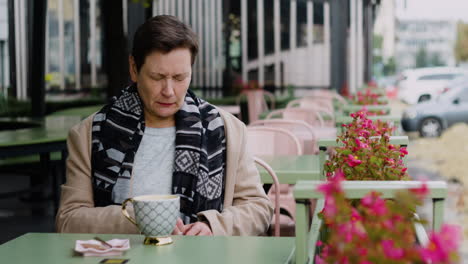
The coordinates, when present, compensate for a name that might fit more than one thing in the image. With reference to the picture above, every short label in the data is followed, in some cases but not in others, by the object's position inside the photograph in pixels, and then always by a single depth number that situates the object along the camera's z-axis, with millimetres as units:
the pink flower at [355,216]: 1094
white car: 22875
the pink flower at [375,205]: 976
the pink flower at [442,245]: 838
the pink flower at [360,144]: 2176
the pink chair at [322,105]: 7143
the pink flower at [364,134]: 2338
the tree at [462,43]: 66812
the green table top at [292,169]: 3199
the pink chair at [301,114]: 6410
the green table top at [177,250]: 1556
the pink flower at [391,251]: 892
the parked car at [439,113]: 16344
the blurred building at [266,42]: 12109
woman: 2043
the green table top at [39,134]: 4275
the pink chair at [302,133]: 4870
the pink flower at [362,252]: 931
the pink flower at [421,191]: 962
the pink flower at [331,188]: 980
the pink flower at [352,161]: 2049
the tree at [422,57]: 65938
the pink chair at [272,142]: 4059
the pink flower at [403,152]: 2165
